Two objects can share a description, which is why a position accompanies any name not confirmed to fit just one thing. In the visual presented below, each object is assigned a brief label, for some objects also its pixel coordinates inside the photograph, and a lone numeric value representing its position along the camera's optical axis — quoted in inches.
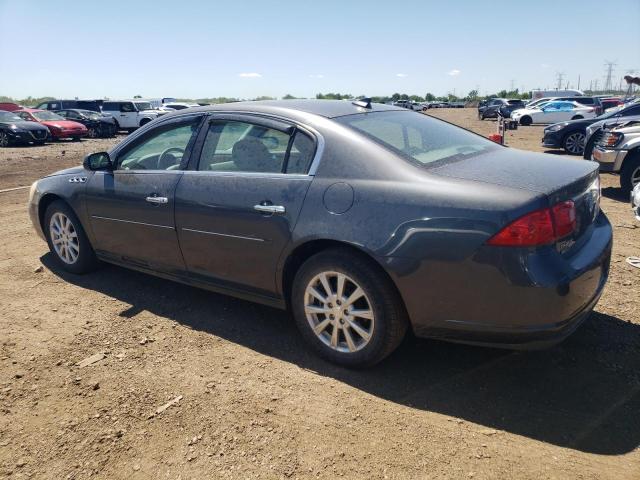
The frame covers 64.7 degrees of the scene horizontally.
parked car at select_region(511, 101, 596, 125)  1172.5
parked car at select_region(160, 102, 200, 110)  1206.0
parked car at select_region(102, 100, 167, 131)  1040.2
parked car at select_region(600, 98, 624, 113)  1020.3
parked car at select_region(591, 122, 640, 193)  296.8
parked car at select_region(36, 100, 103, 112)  1067.3
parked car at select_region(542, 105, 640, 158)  543.5
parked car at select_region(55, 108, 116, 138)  945.9
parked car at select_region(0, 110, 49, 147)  738.8
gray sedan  99.3
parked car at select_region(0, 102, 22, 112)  1056.9
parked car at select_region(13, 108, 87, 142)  823.1
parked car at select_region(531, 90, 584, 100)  1492.4
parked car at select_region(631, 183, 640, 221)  220.4
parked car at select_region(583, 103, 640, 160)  385.7
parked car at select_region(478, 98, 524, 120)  1553.6
